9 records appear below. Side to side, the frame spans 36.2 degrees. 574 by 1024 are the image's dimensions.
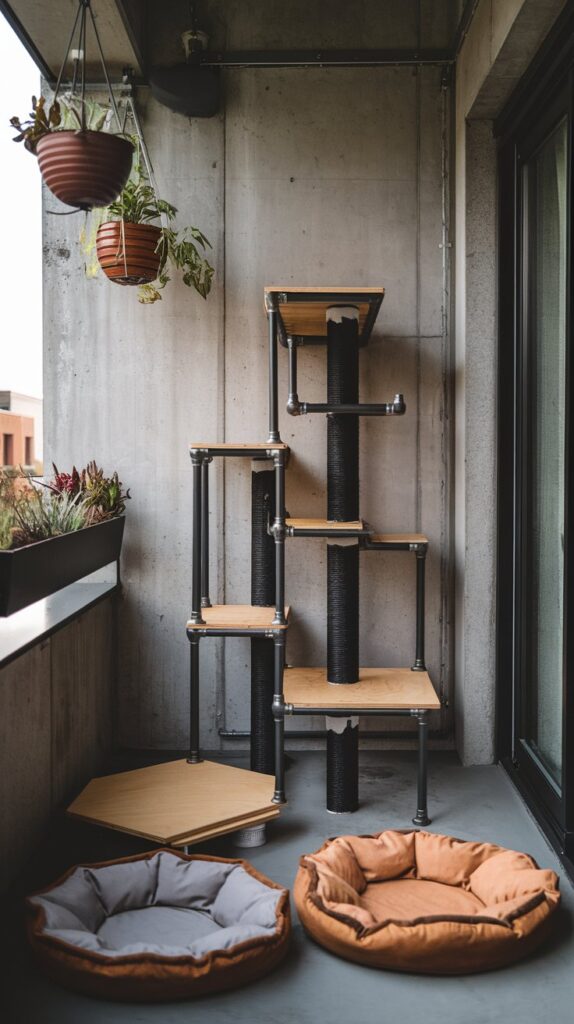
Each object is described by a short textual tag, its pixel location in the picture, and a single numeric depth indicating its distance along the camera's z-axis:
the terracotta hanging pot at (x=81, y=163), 2.78
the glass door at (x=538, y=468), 3.06
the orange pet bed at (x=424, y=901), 2.32
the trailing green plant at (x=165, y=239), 3.63
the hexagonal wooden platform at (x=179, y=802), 2.99
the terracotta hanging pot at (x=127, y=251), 3.51
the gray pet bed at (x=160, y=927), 2.22
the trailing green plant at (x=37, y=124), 2.81
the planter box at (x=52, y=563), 2.62
